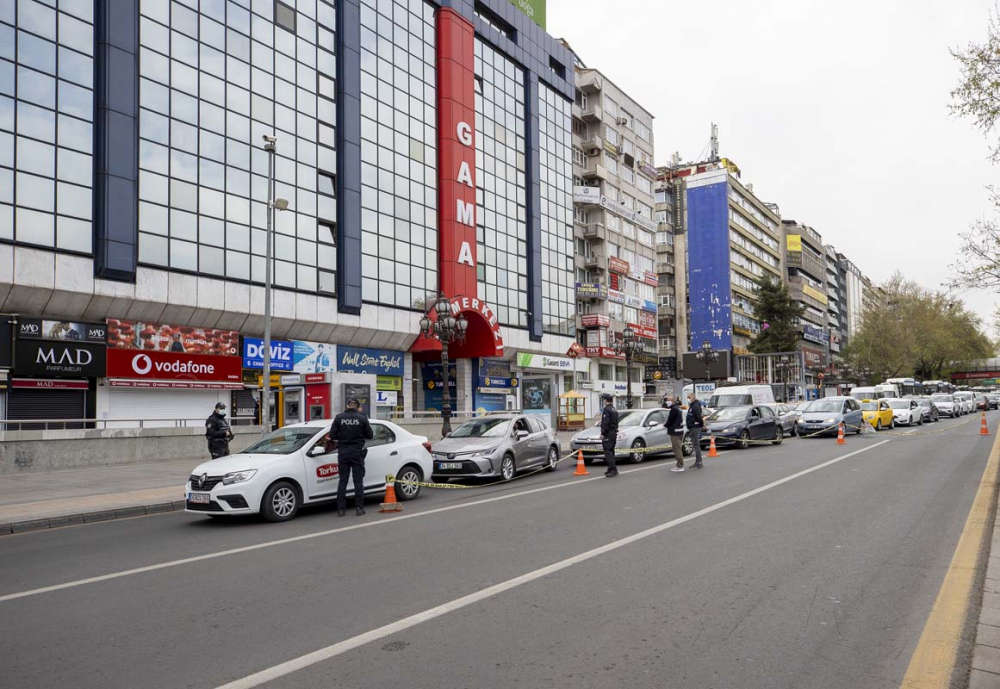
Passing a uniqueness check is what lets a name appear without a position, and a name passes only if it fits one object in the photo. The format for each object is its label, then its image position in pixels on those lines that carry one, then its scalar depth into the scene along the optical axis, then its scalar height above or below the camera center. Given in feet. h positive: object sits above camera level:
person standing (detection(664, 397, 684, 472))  53.69 -3.29
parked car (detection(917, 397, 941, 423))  137.59 -5.52
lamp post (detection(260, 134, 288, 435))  69.35 +7.66
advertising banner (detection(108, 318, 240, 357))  90.33 +5.48
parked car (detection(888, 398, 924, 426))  120.06 -5.17
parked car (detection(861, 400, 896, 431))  108.58 -4.91
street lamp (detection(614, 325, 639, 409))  112.27 +5.89
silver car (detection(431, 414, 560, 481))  50.65 -4.76
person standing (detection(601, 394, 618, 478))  53.42 -3.56
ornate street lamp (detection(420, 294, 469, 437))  77.25 +5.66
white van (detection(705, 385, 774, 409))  99.53 -2.31
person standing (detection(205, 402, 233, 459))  57.67 -3.96
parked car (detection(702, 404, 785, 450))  76.79 -4.74
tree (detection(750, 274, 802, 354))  262.06 +22.10
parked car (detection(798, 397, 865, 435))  94.17 -4.59
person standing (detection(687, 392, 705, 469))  56.59 -3.09
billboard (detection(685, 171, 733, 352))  268.41 +43.44
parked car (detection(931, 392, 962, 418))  164.75 -5.37
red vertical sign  136.87 +41.21
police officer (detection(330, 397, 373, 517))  36.50 -3.23
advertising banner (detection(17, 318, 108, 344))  81.71 +5.77
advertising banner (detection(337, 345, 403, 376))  120.26 +3.38
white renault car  34.81 -4.55
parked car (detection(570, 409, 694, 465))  62.54 -4.80
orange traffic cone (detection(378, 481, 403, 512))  37.83 -6.18
